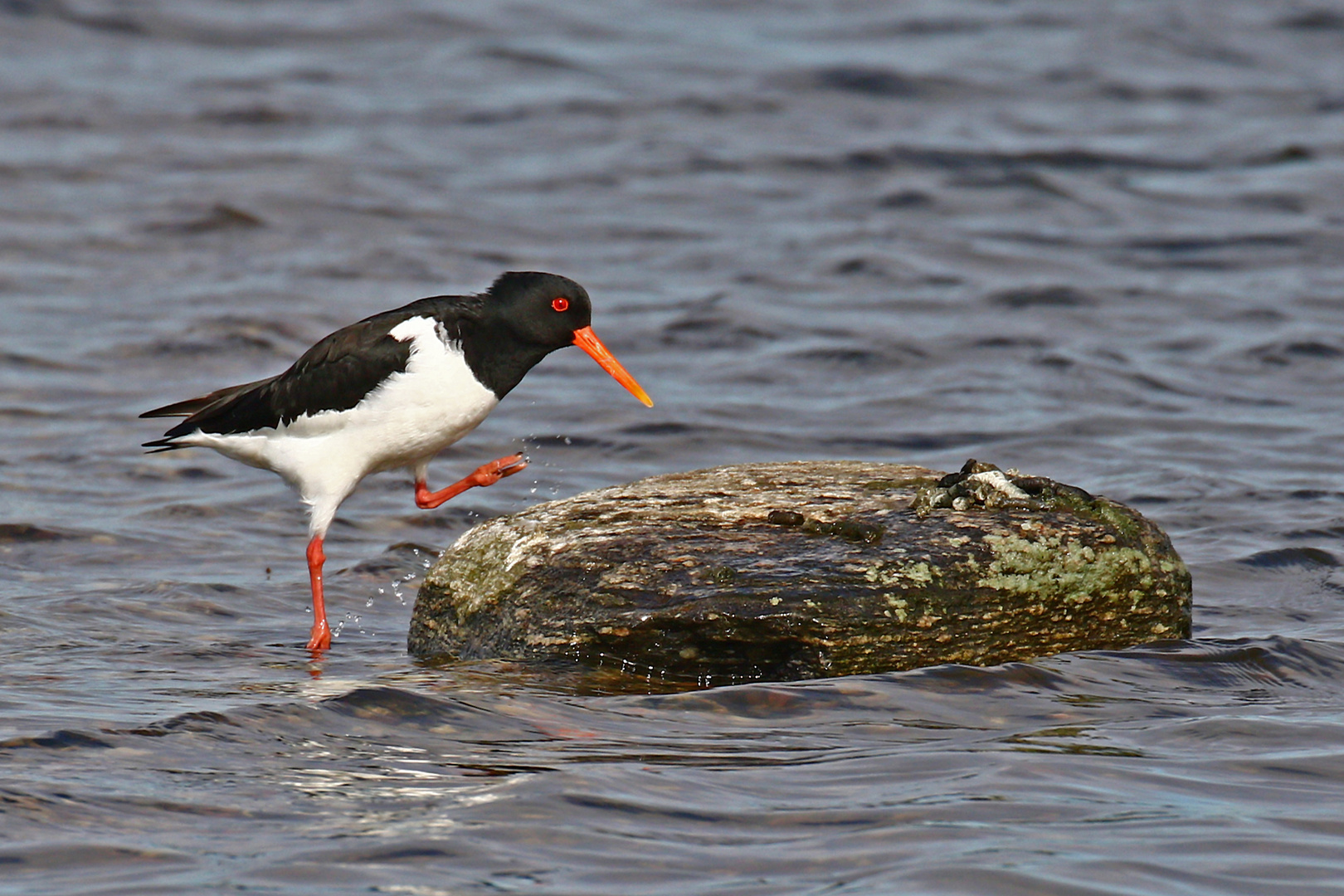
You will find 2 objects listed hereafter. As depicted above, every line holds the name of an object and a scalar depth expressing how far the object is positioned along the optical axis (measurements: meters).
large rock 11.19
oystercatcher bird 13.17
